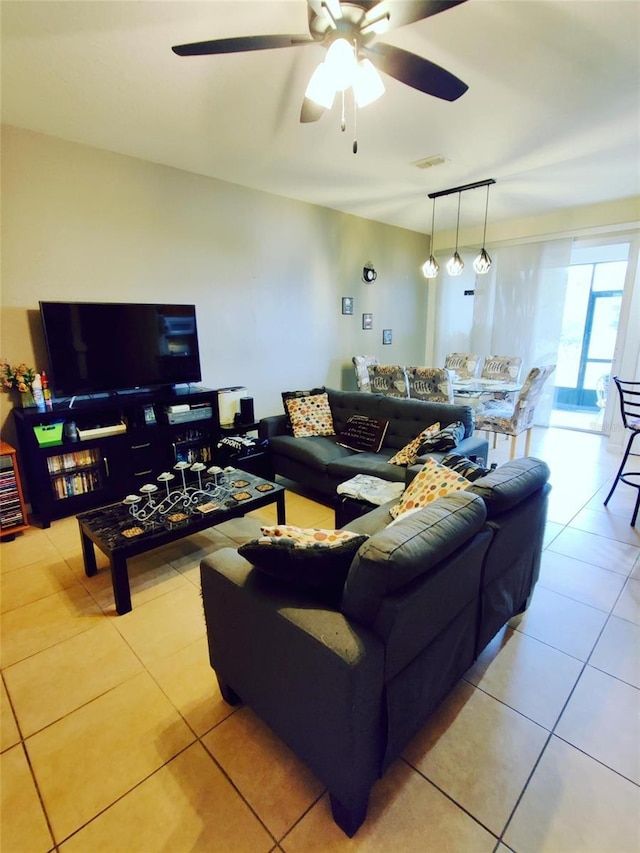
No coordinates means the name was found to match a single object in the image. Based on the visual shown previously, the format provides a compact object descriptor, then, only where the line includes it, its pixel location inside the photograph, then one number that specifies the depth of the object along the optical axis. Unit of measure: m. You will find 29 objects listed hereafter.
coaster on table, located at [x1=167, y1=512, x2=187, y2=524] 2.31
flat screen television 2.98
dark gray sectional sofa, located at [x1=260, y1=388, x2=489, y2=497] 3.12
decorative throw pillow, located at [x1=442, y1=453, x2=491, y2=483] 2.07
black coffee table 2.09
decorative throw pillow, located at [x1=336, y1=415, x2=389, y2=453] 3.52
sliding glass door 5.93
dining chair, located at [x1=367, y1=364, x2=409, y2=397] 4.39
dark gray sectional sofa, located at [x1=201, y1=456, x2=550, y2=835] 1.11
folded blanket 2.63
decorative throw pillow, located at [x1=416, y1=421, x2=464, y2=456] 2.82
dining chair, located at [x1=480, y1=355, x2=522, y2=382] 5.13
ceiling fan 1.42
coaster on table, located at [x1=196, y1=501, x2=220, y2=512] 2.42
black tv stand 2.90
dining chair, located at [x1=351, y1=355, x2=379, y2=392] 5.17
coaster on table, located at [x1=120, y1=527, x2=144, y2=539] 2.14
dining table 4.31
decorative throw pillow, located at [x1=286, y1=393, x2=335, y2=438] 3.87
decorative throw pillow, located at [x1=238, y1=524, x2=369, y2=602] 1.24
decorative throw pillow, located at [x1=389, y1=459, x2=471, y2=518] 1.93
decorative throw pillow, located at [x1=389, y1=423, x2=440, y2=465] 3.02
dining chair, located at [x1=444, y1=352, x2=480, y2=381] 5.53
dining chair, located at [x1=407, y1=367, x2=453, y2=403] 4.09
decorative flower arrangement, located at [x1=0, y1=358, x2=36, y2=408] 2.83
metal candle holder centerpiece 2.38
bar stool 2.85
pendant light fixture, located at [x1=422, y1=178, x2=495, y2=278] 4.35
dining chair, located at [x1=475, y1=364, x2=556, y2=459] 4.09
